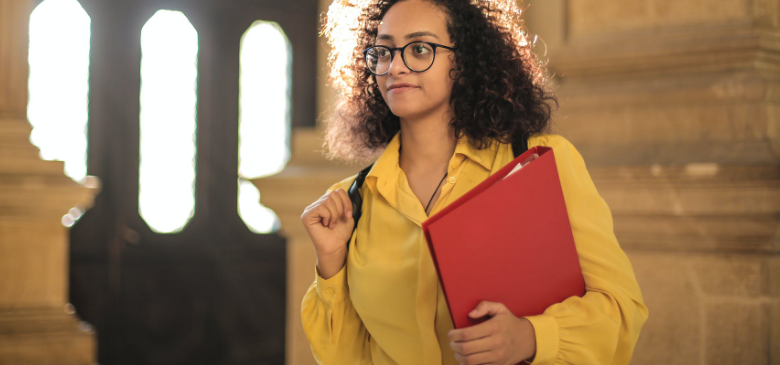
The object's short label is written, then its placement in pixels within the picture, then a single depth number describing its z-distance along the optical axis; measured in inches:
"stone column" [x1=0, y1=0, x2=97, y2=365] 144.6
